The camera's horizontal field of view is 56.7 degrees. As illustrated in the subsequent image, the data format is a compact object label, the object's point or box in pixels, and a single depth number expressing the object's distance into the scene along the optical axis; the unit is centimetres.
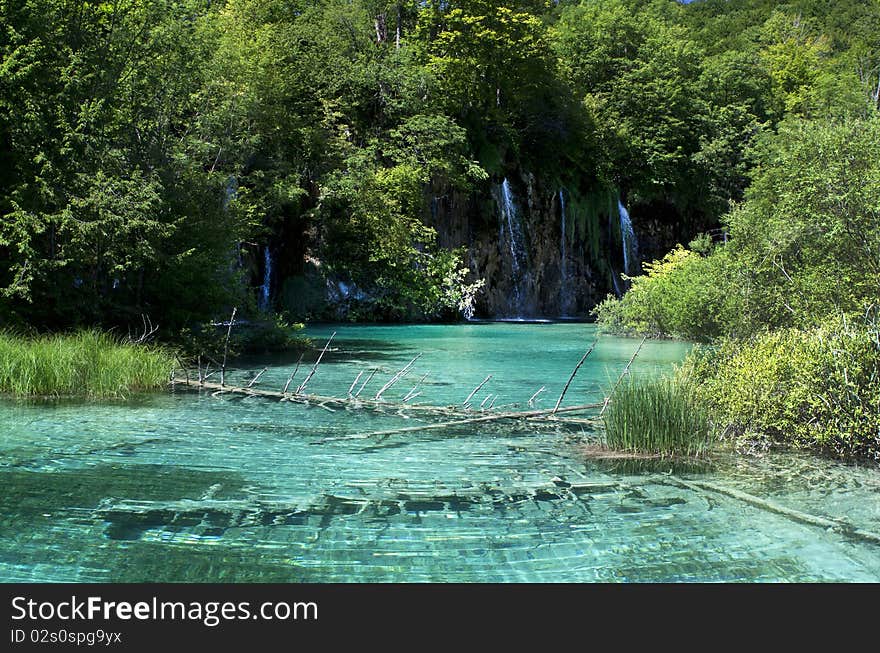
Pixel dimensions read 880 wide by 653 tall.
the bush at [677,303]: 1055
